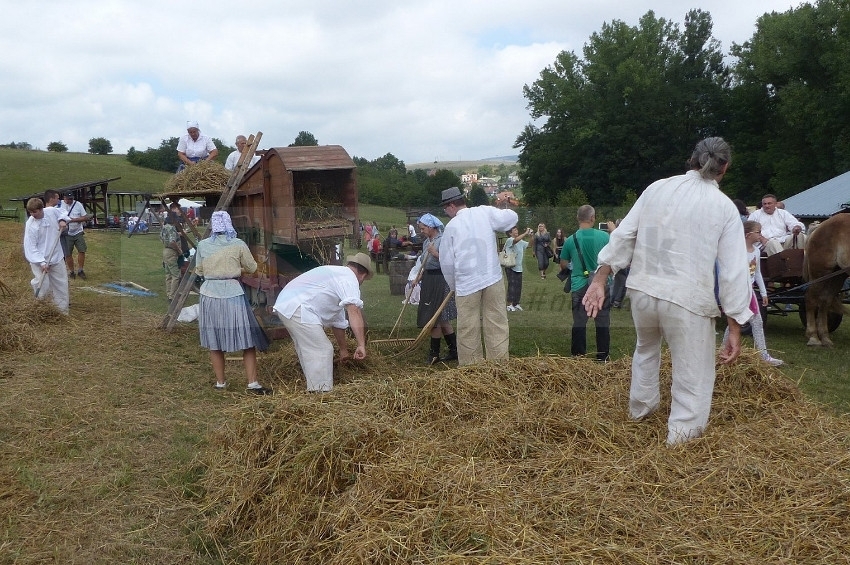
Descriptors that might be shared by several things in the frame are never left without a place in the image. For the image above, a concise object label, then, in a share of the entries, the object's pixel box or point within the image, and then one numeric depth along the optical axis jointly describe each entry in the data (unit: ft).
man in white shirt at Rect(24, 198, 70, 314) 34.47
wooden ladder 29.40
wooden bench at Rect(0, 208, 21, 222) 110.32
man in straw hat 19.27
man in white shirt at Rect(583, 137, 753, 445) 13.38
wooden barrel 47.21
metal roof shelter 77.16
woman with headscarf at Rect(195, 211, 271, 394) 22.67
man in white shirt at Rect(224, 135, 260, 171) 32.19
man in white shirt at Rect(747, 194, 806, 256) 35.21
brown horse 29.94
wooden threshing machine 26.27
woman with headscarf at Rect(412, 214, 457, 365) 27.58
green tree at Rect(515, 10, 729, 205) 140.46
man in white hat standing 34.40
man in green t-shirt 25.17
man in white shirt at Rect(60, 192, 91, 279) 48.03
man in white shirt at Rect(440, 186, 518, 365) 22.35
